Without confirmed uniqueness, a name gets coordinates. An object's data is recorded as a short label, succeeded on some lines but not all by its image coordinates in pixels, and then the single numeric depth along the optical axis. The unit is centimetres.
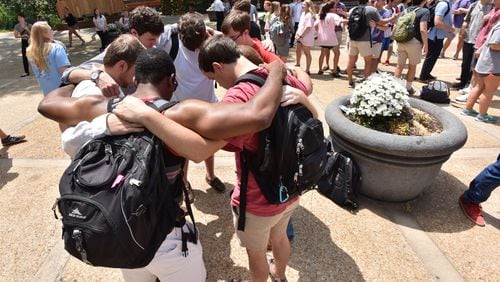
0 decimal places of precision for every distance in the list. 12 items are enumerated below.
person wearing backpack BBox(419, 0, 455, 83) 682
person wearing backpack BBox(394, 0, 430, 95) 608
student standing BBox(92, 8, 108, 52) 1176
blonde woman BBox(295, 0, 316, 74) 792
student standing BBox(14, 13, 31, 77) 856
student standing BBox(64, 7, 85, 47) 1299
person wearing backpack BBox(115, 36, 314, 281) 145
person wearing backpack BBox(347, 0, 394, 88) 653
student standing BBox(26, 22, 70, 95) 406
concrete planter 302
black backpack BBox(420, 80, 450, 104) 631
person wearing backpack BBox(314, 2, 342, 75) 772
